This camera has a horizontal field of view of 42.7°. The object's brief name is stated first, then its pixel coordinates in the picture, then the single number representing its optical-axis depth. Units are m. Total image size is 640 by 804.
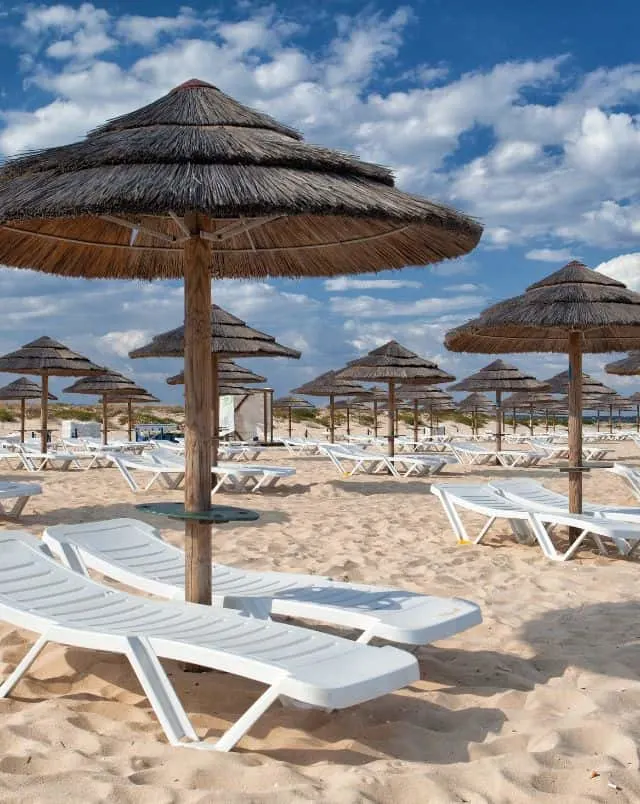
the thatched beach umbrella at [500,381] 17.77
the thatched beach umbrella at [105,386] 18.34
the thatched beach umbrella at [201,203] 3.01
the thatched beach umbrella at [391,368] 13.87
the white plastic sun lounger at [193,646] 2.40
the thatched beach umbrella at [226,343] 11.01
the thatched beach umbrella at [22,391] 19.34
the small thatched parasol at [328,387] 20.95
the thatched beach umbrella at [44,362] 14.14
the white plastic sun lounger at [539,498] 6.61
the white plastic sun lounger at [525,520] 5.56
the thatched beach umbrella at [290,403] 27.66
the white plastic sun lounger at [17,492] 7.08
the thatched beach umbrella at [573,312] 6.27
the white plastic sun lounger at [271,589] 3.12
